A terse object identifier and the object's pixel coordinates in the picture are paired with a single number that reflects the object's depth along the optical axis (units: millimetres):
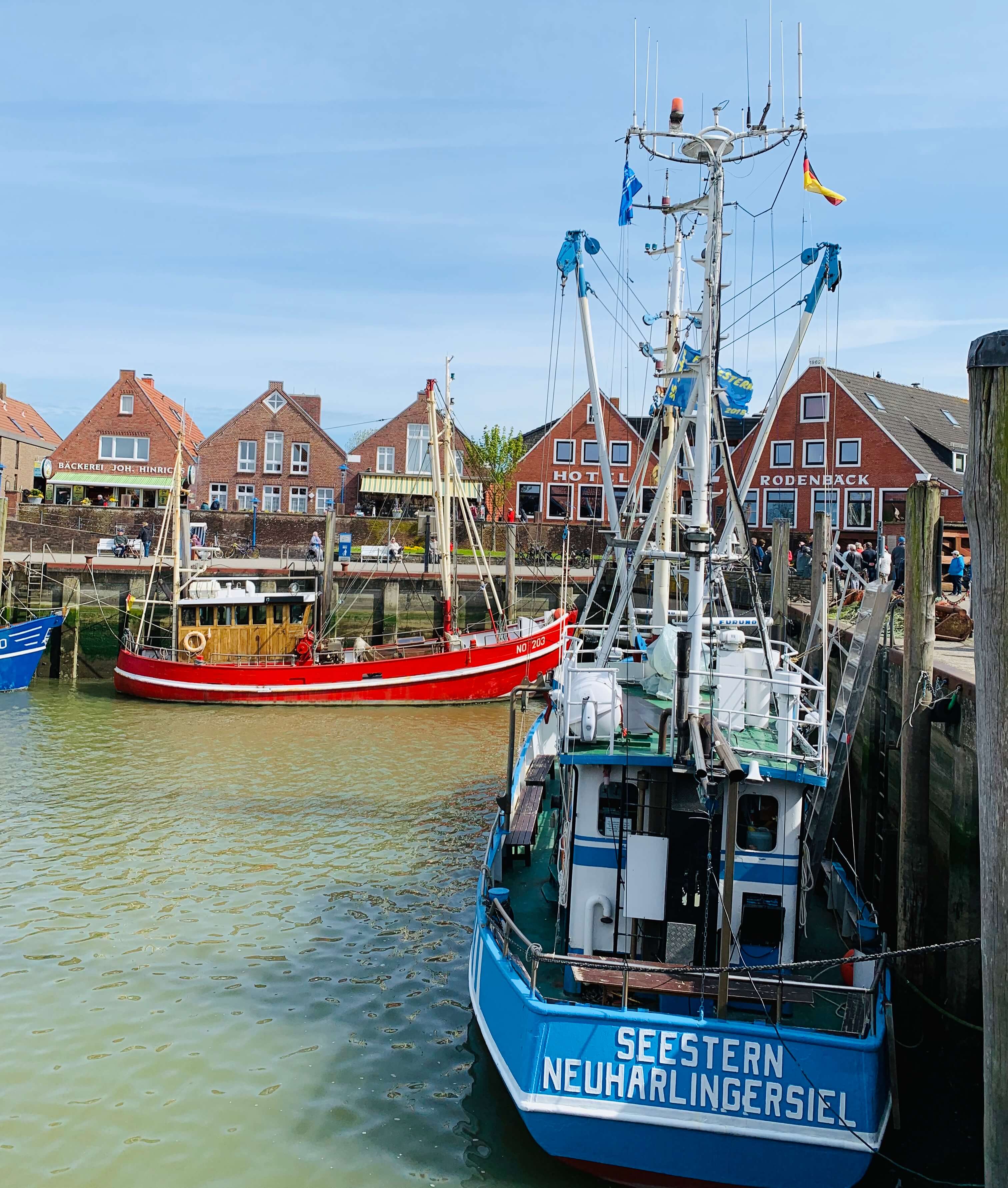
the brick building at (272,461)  53250
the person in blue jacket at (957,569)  23031
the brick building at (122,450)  51844
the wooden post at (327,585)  32531
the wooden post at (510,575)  33688
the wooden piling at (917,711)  9898
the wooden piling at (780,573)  20391
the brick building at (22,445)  54438
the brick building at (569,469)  50969
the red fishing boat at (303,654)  27875
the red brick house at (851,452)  41031
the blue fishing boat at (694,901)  7207
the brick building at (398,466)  53625
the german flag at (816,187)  10484
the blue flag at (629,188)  11320
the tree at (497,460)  51781
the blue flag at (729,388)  9883
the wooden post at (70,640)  31641
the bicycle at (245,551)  45656
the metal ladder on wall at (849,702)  10484
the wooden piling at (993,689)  4023
